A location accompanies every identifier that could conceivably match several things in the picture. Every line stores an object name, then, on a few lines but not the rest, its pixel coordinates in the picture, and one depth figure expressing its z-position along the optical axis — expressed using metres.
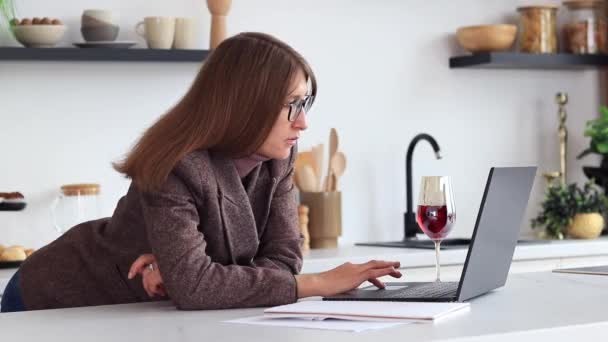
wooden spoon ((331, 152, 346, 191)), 3.74
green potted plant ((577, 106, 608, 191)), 4.05
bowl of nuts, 3.28
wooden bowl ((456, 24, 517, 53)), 3.97
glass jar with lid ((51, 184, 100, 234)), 3.37
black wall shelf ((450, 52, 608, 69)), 3.95
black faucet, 3.87
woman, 1.81
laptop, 1.67
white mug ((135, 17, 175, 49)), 3.44
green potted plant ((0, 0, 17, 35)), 3.29
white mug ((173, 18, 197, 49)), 3.51
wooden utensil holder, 3.63
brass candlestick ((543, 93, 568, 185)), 4.27
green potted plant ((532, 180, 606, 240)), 3.81
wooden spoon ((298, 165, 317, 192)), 3.67
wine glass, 1.86
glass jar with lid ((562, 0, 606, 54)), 4.18
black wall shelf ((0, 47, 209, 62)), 3.25
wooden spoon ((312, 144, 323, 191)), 3.73
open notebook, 1.51
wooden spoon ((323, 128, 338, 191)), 3.73
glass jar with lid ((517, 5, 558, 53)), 4.09
